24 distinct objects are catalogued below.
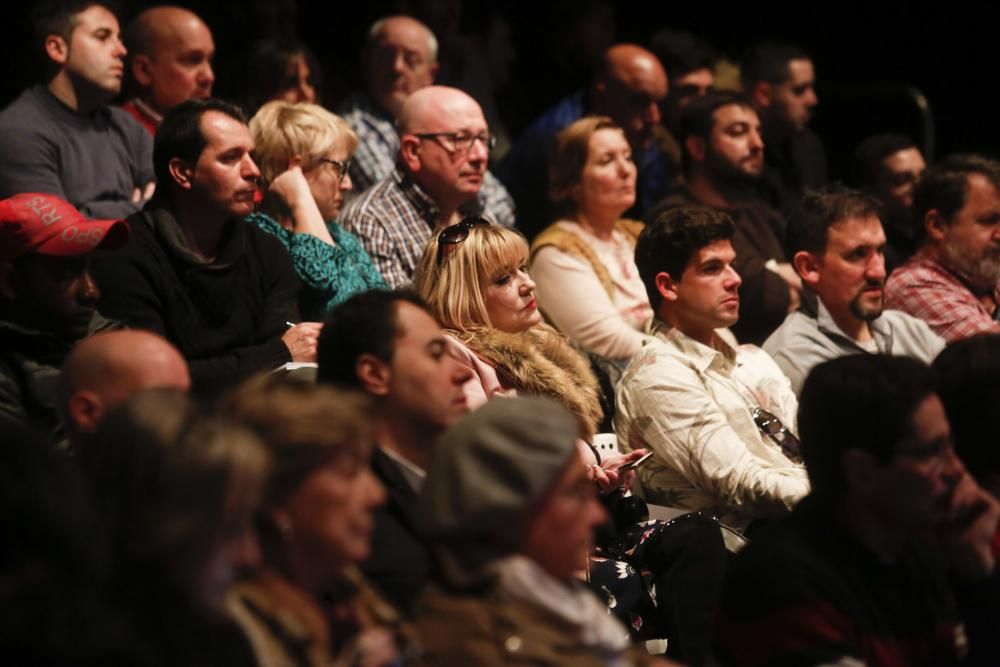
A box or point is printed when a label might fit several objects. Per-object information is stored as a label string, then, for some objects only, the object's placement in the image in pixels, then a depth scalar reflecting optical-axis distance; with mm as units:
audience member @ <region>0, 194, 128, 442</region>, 7262
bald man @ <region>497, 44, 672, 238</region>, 12664
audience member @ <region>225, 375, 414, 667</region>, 4875
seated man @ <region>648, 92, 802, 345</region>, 11602
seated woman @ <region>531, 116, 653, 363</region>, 10469
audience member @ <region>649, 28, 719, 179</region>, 13828
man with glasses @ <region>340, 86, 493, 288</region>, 10336
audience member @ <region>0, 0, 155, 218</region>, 9719
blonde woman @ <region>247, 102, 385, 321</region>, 9430
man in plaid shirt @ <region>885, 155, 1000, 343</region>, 10820
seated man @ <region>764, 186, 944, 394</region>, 9828
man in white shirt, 8281
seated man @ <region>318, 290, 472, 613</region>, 6199
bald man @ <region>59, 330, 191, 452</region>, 5879
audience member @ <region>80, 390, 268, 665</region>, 4461
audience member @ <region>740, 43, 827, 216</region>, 14078
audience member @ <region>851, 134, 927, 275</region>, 13211
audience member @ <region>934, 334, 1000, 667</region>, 6754
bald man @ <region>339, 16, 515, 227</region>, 11906
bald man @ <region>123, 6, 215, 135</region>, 10984
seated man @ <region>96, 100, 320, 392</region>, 8164
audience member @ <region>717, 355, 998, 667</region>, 5594
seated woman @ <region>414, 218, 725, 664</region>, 7973
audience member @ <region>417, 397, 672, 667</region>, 4980
